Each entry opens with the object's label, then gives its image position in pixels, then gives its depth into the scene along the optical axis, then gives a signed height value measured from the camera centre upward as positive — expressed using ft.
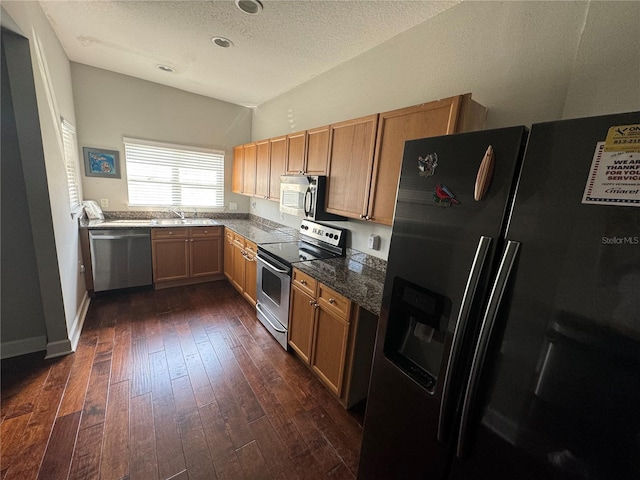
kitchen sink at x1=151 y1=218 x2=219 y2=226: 12.01 -2.15
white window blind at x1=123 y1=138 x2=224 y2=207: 12.22 +0.07
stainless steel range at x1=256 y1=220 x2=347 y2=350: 7.75 -2.40
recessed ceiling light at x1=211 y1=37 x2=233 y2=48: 7.46 +3.99
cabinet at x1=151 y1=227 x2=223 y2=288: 11.44 -3.56
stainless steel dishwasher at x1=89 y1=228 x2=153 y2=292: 10.21 -3.50
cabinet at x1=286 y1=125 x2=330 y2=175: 7.72 +1.13
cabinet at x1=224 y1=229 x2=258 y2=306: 10.03 -3.43
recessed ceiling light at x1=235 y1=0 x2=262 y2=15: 5.79 +3.96
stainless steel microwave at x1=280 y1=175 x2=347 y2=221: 7.75 -0.30
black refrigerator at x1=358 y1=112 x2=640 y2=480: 2.01 -0.89
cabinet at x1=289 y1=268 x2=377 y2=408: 5.61 -3.42
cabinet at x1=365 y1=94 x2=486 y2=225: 4.64 +1.33
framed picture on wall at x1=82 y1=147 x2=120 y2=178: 11.09 +0.30
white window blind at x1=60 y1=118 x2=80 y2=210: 8.64 +0.30
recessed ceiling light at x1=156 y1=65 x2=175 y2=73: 9.83 +4.04
